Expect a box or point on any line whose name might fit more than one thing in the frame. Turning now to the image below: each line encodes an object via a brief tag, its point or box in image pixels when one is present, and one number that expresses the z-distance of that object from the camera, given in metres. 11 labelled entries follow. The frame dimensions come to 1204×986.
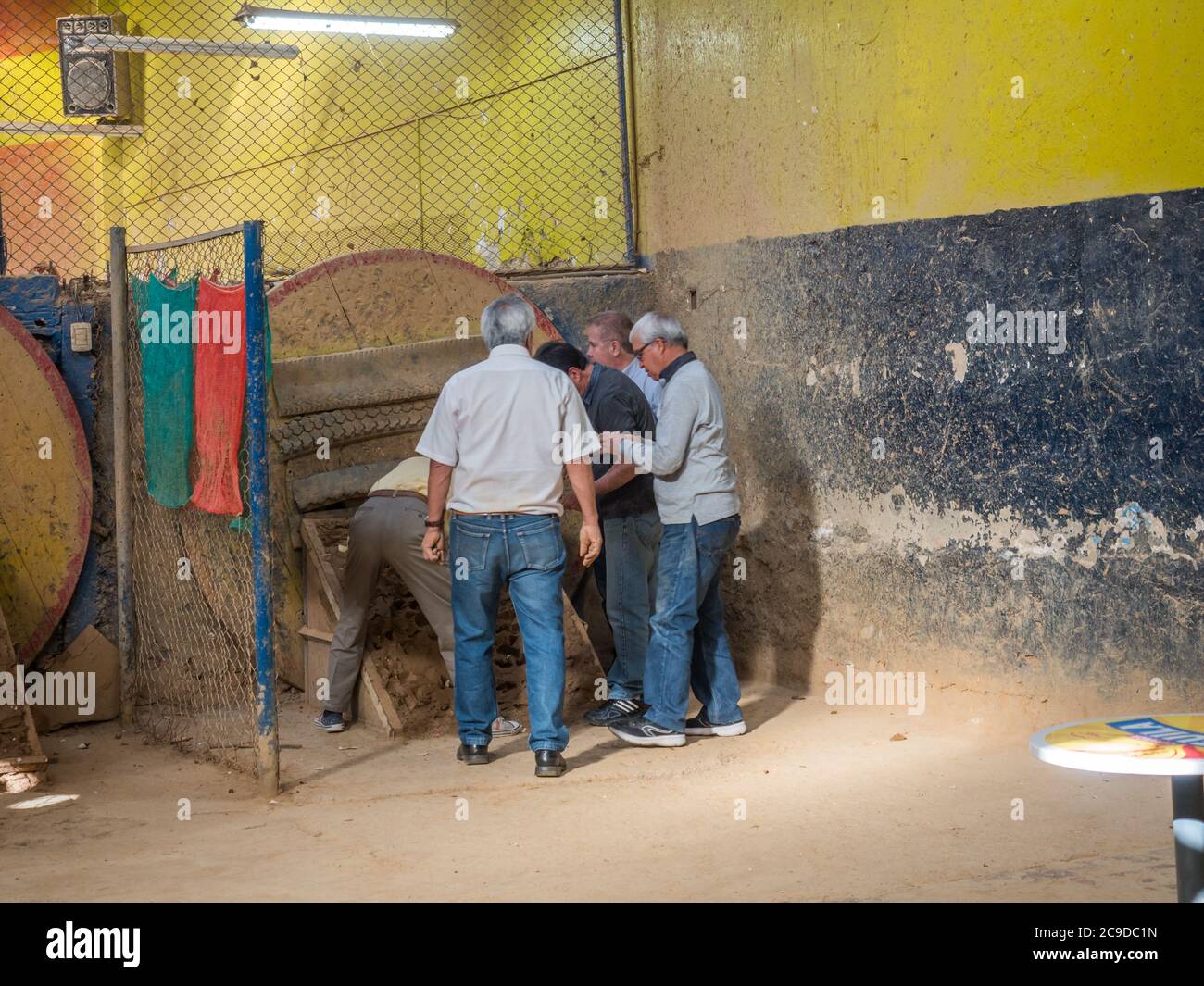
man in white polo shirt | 5.47
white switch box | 6.96
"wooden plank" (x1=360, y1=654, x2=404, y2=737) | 6.23
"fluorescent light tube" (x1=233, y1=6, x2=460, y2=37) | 8.52
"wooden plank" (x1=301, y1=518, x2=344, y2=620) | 6.52
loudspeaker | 11.81
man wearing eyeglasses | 5.86
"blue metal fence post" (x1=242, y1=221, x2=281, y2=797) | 5.21
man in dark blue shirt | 6.33
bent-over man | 6.15
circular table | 2.86
